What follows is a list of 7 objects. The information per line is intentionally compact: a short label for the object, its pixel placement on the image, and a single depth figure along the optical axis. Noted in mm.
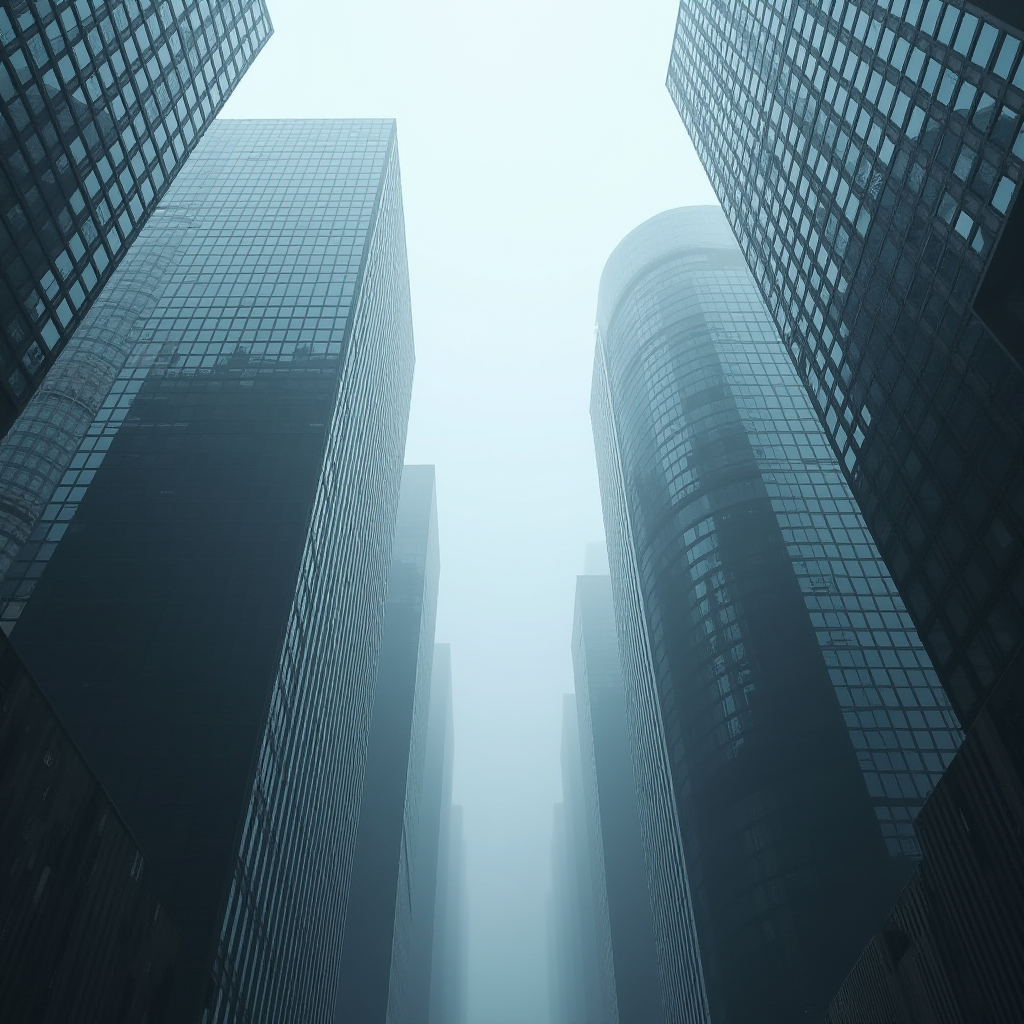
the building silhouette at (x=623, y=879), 153375
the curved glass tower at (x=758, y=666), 71875
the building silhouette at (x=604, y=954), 164750
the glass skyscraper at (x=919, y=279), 36594
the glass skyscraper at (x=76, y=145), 40656
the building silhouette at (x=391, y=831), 126812
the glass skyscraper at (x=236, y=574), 56938
